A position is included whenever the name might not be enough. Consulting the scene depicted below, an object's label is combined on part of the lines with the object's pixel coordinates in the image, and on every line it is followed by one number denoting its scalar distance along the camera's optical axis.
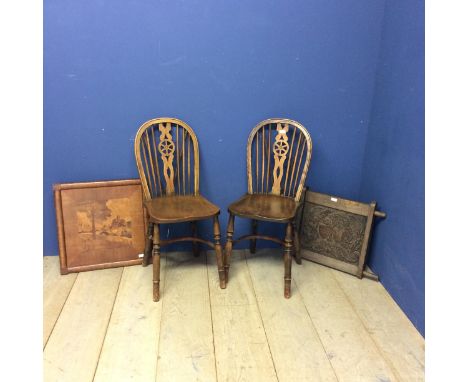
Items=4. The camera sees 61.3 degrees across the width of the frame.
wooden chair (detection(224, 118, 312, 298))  2.16
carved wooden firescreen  2.35
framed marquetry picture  2.31
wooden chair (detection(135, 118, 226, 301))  2.10
